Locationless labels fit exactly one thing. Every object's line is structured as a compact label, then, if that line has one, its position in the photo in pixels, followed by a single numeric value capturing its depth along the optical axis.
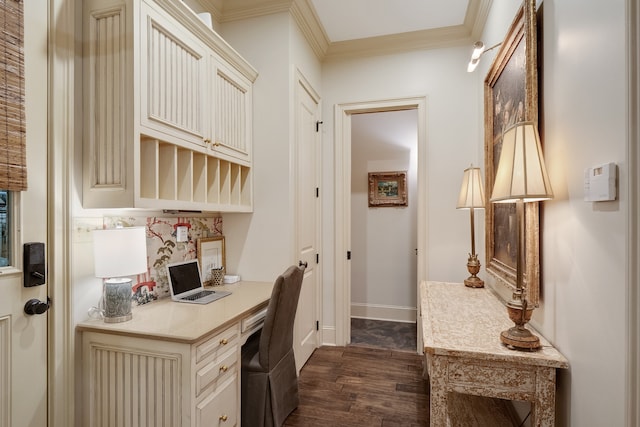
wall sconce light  1.96
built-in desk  1.41
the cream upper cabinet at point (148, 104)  1.52
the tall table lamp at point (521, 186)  1.25
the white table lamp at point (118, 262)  1.47
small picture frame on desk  2.36
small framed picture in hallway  4.10
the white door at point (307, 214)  2.69
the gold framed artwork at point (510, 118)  1.46
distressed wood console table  1.23
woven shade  1.23
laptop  2.00
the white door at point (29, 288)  1.28
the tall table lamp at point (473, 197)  2.39
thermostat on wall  0.92
